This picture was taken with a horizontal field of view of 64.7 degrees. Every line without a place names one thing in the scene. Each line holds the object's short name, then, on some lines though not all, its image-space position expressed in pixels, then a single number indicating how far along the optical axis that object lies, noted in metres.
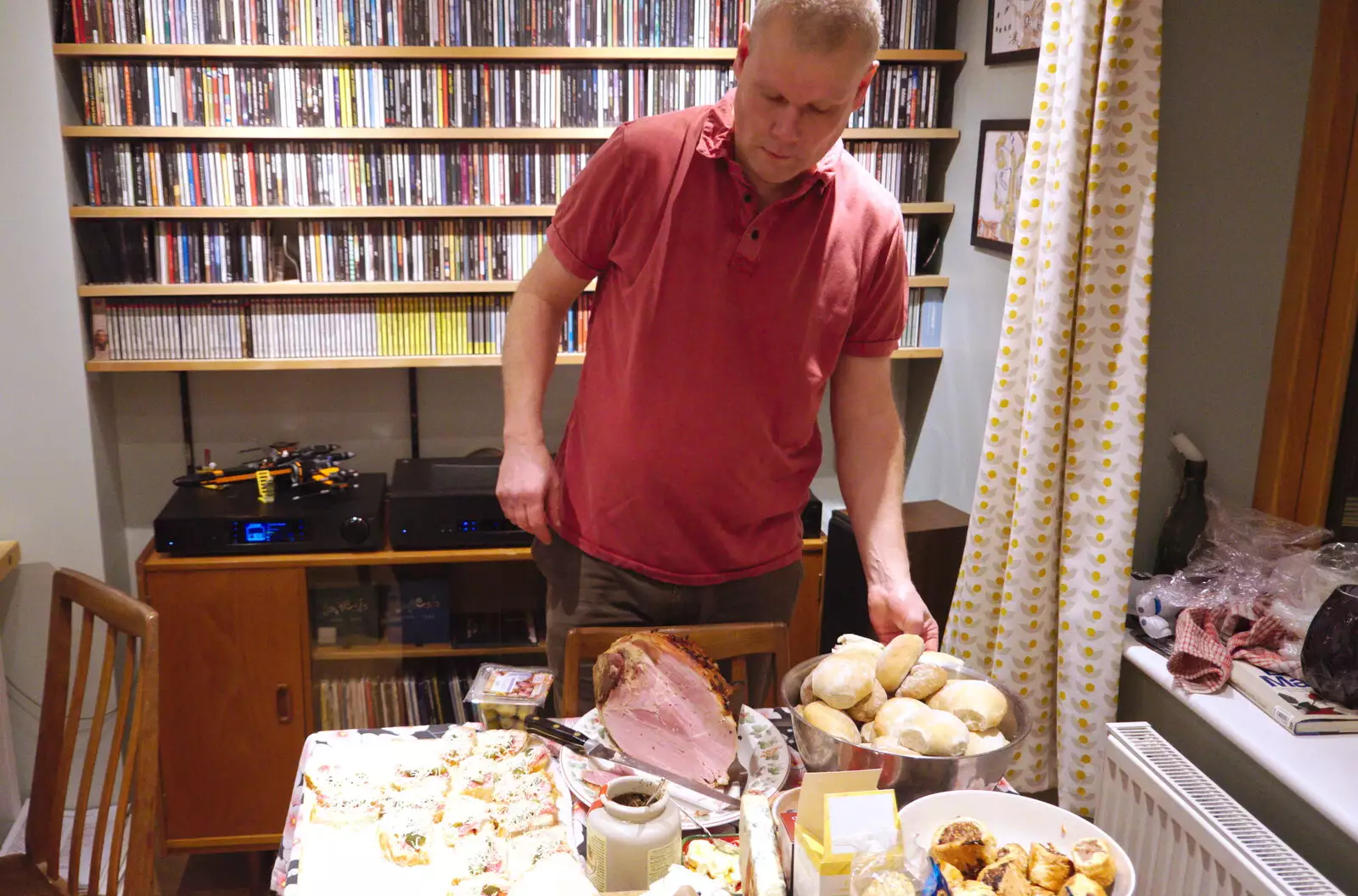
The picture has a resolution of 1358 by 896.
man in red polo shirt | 1.44
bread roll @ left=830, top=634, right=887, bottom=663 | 1.21
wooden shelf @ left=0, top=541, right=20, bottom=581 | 2.44
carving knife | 1.19
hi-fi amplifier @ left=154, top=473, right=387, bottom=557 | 2.41
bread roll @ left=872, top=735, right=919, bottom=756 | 1.05
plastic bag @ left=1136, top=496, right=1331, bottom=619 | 1.85
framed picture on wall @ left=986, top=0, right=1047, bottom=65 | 2.29
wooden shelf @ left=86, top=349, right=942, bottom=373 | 2.54
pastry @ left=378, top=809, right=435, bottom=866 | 1.08
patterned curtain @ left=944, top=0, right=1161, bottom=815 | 1.78
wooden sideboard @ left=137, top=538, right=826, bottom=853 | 2.45
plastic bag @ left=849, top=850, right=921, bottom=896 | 0.87
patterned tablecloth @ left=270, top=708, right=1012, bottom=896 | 1.07
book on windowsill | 1.56
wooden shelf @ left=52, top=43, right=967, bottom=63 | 2.39
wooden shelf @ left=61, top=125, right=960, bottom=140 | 2.42
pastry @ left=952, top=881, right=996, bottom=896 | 0.91
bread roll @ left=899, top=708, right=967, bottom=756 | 1.05
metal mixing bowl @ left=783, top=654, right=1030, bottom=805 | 1.05
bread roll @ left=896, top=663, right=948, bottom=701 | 1.13
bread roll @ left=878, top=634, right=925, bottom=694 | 1.15
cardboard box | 0.91
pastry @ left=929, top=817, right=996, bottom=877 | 0.97
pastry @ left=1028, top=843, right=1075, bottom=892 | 0.94
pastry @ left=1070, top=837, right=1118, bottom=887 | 0.95
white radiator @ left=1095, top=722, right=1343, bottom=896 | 1.37
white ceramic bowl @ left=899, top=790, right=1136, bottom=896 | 1.02
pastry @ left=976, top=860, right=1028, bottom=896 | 0.92
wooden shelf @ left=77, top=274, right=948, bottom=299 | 2.49
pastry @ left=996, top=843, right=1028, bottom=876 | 0.96
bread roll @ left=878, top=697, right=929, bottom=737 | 1.07
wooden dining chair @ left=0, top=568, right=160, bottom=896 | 1.51
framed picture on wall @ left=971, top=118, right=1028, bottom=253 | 2.39
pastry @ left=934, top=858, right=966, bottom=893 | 0.95
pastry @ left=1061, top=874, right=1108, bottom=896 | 0.91
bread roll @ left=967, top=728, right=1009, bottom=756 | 1.08
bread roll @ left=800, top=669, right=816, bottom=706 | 1.18
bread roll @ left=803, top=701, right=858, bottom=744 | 1.09
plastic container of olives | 1.33
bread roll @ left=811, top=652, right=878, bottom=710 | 1.12
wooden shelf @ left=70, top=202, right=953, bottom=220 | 2.46
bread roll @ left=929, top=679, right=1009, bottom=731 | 1.10
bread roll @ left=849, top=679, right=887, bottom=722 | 1.12
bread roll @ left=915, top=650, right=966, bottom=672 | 1.22
